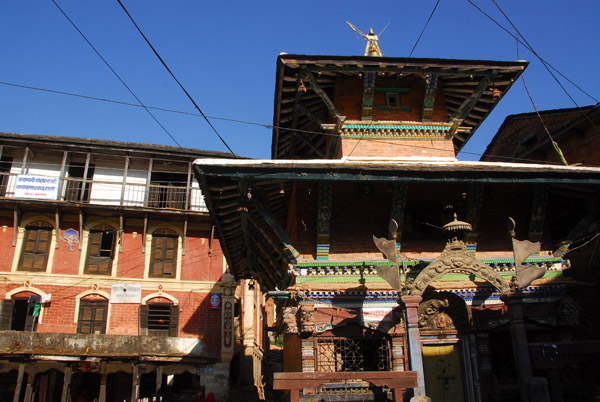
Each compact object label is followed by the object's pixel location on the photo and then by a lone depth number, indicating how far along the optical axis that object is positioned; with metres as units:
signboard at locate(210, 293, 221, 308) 25.55
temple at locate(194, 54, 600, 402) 10.20
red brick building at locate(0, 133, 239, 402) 23.70
